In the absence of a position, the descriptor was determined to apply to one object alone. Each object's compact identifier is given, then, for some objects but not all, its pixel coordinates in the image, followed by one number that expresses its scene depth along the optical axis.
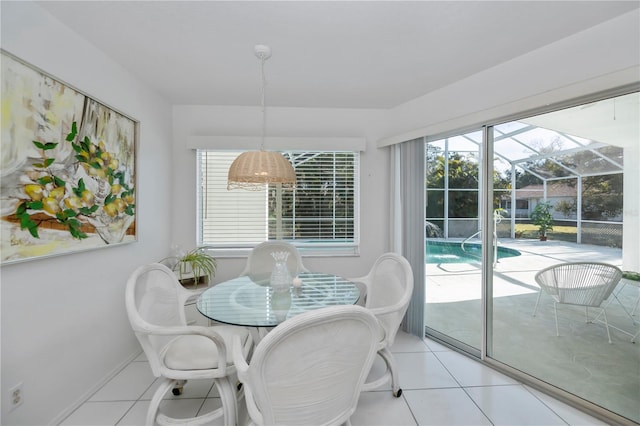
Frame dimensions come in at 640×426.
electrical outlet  1.42
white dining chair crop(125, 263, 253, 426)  1.51
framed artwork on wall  1.38
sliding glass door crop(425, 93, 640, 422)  1.76
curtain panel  2.86
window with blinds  3.21
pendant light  1.78
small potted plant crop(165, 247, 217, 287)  2.73
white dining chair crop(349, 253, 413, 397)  1.86
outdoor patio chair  1.86
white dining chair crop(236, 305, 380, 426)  0.97
